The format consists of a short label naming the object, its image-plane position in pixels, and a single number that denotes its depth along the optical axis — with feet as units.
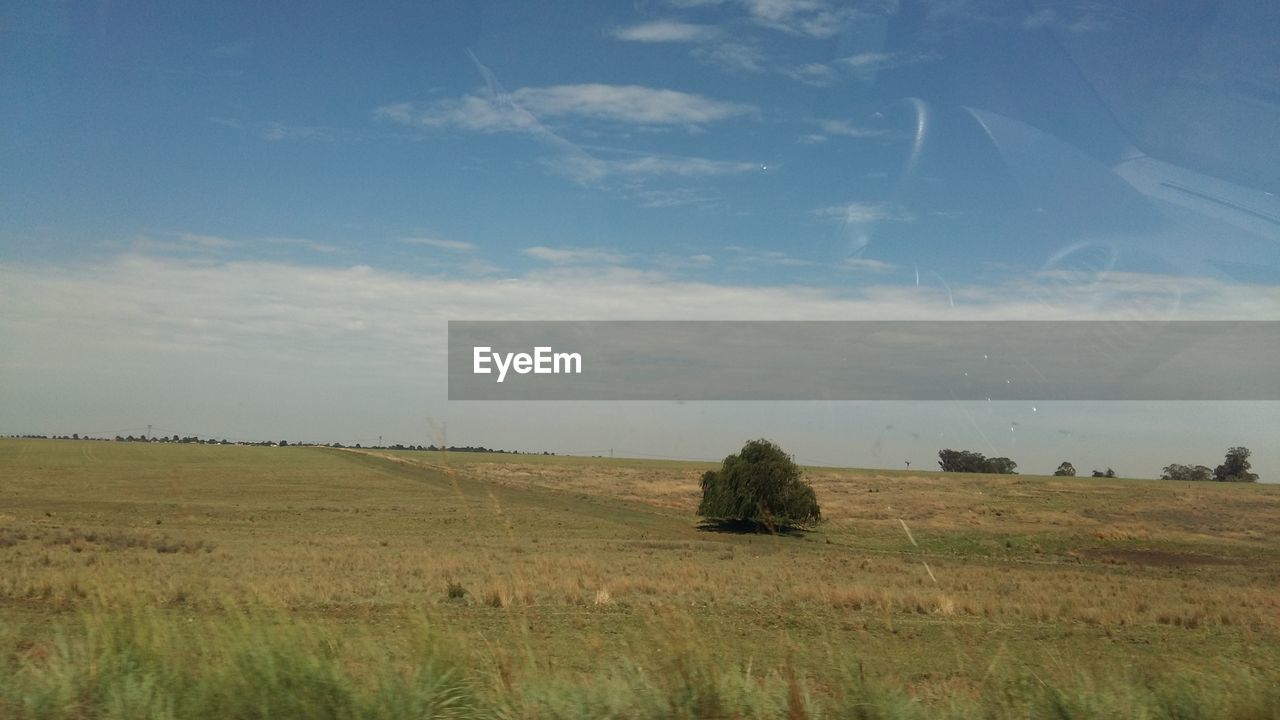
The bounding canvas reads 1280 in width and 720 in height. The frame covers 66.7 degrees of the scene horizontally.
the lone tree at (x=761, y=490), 190.19
